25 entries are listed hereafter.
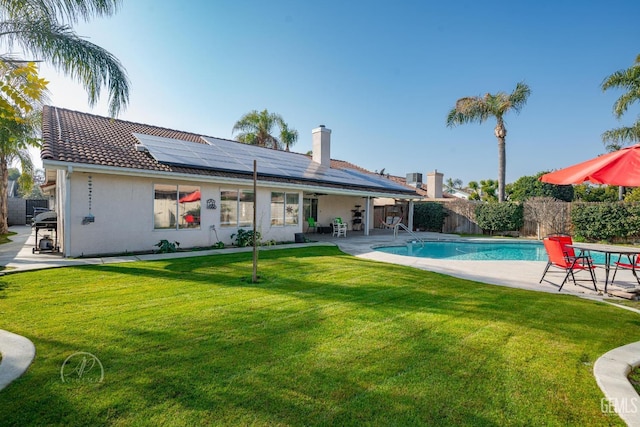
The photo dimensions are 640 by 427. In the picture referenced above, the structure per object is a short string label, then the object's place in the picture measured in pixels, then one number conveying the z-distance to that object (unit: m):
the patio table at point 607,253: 7.40
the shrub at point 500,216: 22.06
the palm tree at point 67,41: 6.98
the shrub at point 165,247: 11.61
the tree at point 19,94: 3.44
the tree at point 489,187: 37.25
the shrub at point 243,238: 13.73
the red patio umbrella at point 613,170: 4.52
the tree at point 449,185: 59.96
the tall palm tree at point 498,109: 23.41
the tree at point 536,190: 29.97
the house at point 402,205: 26.59
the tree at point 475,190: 38.78
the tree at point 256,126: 32.16
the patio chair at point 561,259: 7.86
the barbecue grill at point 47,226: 11.50
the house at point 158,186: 10.34
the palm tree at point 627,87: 18.31
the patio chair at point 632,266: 7.63
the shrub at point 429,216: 25.39
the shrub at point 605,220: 17.82
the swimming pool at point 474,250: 14.99
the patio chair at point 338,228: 19.72
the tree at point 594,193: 30.16
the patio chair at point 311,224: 20.70
